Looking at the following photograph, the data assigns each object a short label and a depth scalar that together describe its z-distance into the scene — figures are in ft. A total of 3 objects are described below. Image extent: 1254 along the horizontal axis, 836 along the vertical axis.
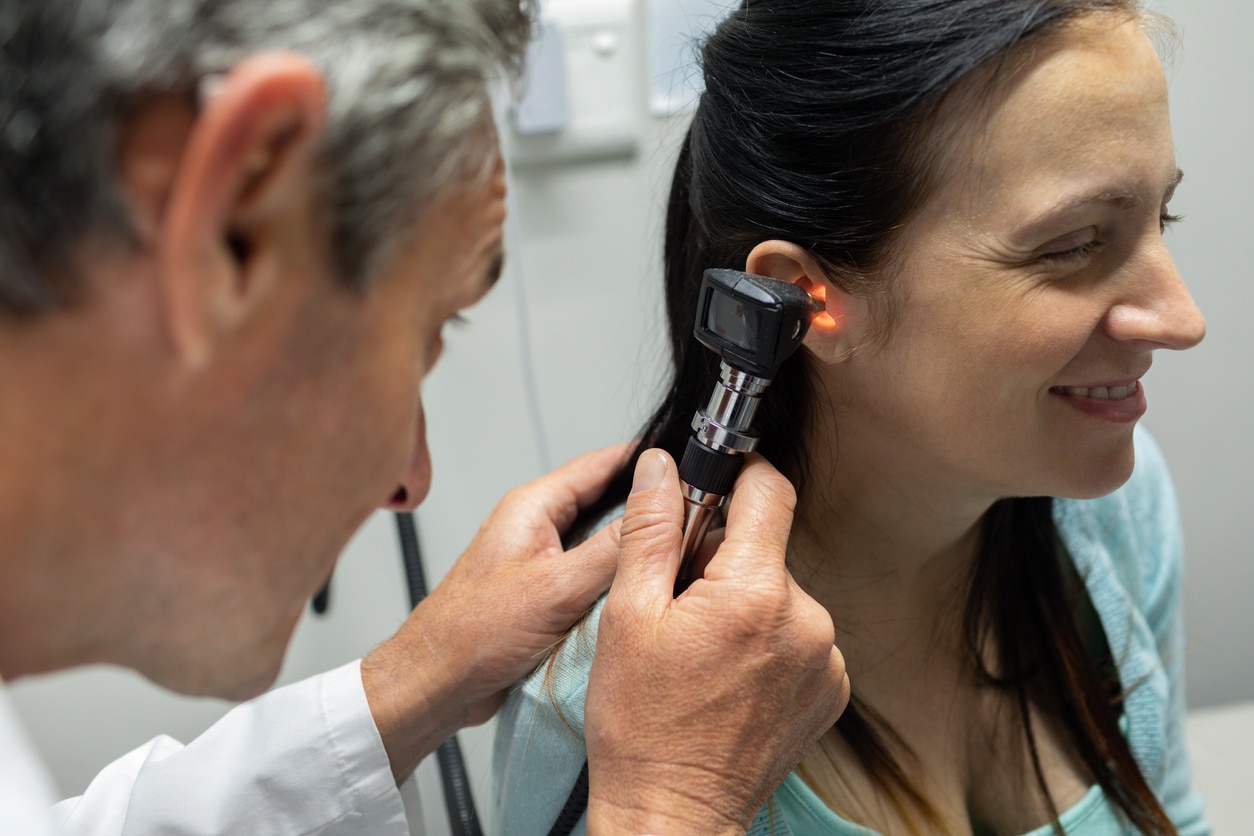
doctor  1.35
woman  2.27
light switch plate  3.90
